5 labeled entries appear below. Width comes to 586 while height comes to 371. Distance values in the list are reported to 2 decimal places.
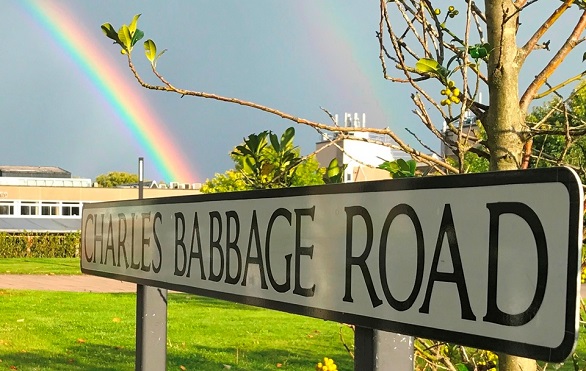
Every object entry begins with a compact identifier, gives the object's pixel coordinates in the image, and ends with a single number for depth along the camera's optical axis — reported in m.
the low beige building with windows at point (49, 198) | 60.28
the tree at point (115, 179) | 86.50
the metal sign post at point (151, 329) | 2.74
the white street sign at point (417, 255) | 1.04
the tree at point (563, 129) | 2.31
